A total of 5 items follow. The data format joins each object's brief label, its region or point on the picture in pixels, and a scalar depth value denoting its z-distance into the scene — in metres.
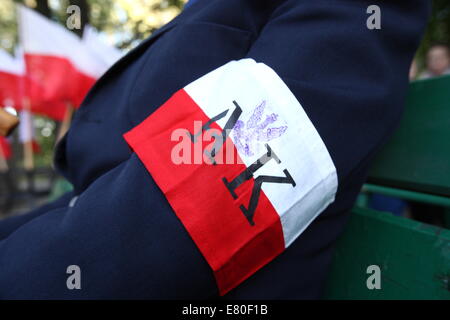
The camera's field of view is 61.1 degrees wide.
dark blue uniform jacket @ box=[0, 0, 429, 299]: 0.61
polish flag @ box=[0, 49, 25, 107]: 4.12
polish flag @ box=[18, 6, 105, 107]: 3.46
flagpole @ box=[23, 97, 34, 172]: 4.15
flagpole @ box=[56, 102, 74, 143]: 3.42
